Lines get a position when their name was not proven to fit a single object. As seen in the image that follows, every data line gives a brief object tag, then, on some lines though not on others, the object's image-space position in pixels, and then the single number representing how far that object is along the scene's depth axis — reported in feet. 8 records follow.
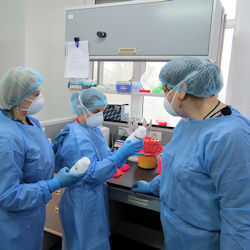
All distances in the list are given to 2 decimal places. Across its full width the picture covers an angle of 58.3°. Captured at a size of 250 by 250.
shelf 5.62
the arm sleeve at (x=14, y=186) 3.08
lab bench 4.50
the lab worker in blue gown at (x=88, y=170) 4.11
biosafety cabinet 4.60
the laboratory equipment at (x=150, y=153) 5.37
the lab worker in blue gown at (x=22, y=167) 3.13
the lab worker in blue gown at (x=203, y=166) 2.57
